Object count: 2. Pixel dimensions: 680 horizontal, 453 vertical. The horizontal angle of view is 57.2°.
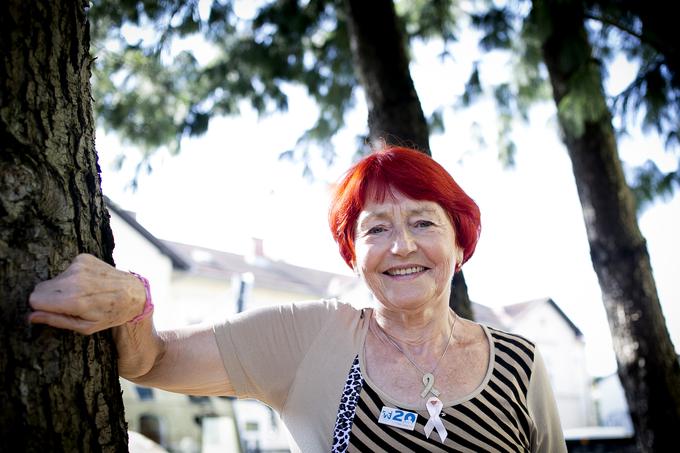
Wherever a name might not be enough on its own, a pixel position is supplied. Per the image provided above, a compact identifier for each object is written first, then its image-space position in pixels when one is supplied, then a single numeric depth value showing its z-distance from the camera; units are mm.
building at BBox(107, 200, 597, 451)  5479
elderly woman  1922
